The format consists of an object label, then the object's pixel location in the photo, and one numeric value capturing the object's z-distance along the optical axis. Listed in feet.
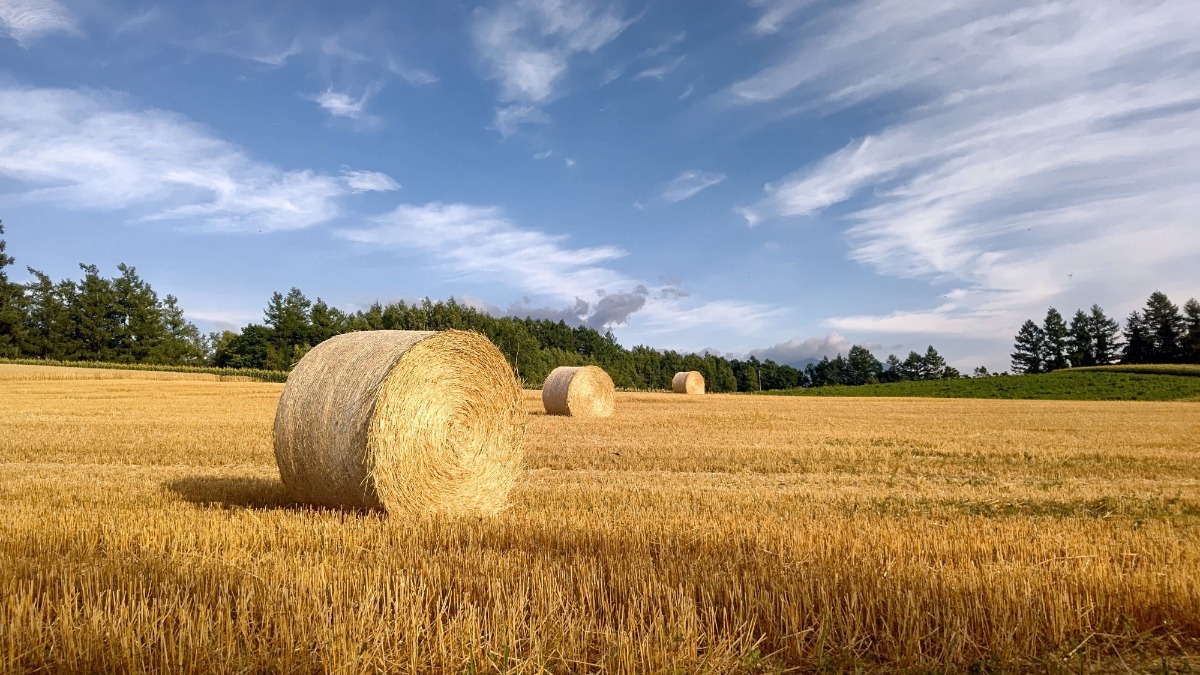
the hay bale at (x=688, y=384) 146.51
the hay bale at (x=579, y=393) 78.79
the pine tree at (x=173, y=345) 218.38
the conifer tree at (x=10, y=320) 196.03
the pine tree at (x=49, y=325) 203.51
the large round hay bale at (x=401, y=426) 25.25
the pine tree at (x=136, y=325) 214.07
